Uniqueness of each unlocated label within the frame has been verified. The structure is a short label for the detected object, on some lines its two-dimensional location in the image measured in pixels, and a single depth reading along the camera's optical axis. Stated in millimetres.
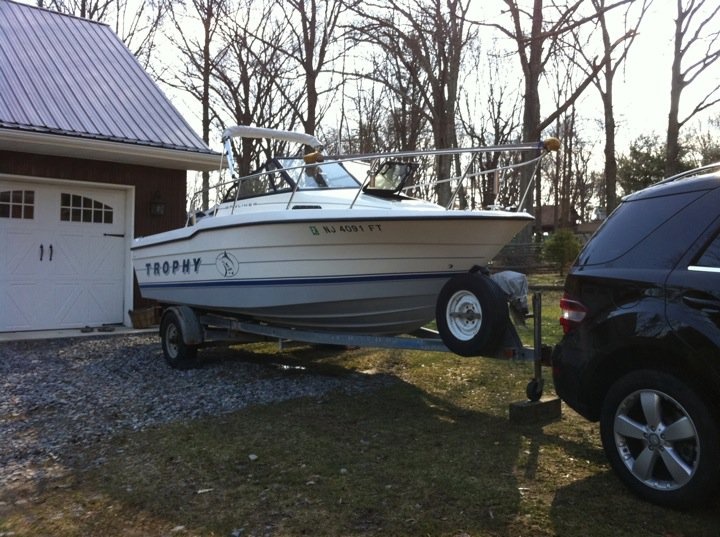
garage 9930
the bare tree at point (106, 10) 25328
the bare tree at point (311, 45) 20594
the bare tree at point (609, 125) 21672
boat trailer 4934
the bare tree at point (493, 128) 40406
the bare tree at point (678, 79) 18344
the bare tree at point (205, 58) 24970
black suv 3186
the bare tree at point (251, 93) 25375
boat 5652
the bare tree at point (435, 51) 14945
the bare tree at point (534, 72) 12383
